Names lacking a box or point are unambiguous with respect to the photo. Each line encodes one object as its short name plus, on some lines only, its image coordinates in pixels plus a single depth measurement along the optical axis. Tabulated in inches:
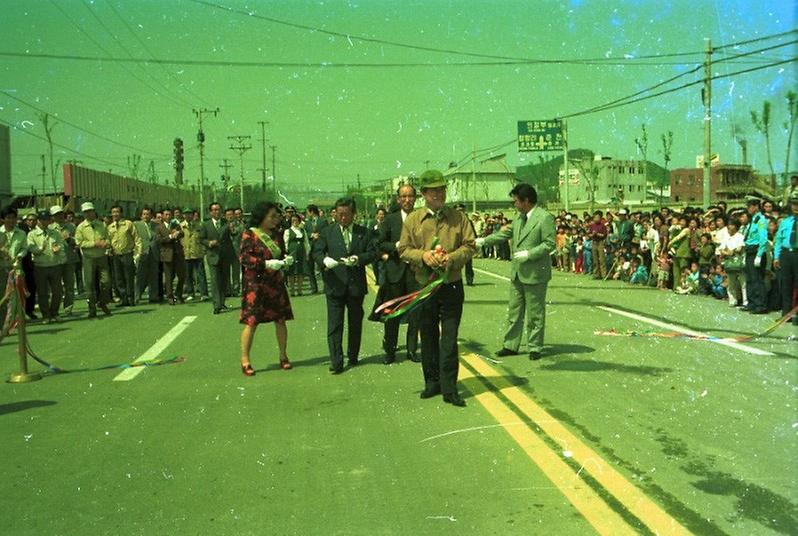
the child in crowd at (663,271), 745.0
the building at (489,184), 3754.9
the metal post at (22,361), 344.5
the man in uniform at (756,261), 553.6
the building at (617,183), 4579.2
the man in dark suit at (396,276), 357.4
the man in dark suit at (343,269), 345.4
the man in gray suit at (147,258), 663.8
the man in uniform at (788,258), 508.1
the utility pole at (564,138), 1731.7
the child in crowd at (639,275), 804.6
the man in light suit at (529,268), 368.2
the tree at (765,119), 1207.1
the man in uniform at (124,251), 637.3
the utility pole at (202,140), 2511.0
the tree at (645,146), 2395.4
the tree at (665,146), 2507.4
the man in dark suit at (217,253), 591.5
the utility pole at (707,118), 1032.4
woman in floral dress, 344.2
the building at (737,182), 1943.9
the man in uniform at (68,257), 597.0
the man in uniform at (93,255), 584.1
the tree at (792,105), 967.5
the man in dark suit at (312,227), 745.0
